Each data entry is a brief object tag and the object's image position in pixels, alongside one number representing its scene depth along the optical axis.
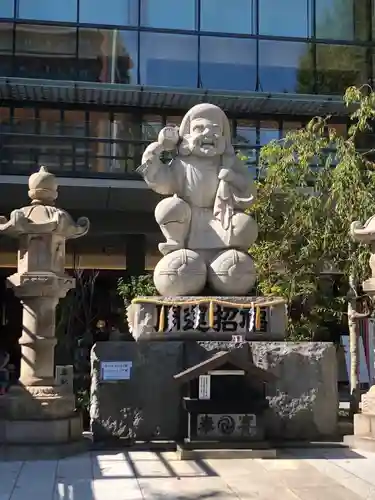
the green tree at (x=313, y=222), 10.74
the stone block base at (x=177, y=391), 8.19
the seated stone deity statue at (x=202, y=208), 8.72
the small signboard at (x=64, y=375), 8.15
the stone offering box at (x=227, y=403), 7.54
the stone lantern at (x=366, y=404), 8.18
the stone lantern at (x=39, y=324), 7.70
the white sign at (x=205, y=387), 7.54
